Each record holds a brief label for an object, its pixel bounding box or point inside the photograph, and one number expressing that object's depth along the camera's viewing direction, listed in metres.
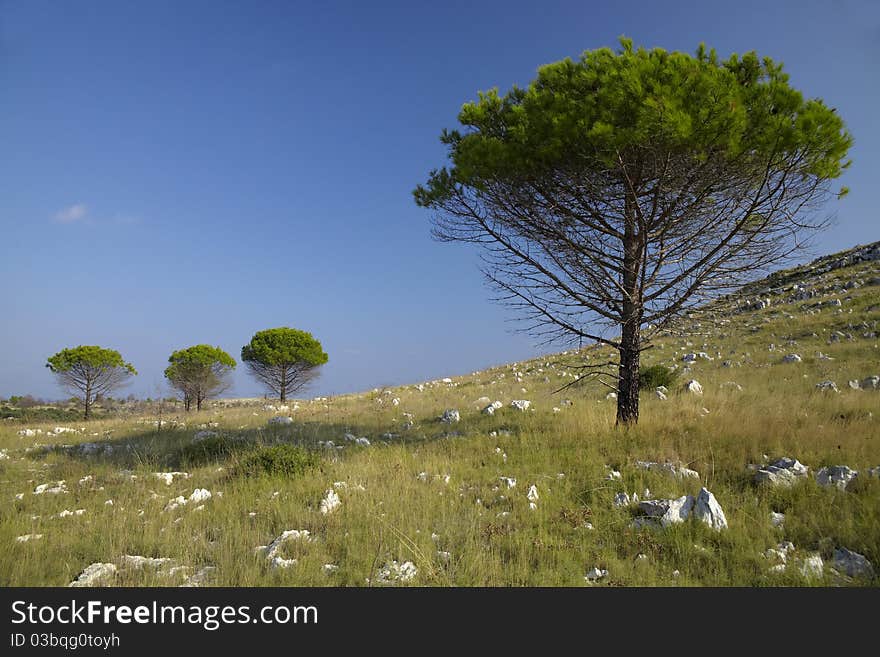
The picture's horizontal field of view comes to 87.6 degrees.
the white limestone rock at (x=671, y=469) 5.95
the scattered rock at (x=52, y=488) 6.58
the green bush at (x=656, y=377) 14.41
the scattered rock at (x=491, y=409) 11.53
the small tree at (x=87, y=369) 32.16
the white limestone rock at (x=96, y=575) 3.62
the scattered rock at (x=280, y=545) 3.84
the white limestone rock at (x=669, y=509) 4.64
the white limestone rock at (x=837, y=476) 5.16
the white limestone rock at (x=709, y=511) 4.51
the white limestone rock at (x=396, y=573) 3.64
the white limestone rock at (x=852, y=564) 3.74
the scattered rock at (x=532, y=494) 5.42
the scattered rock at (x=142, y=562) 3.86
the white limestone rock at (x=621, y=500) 5.22
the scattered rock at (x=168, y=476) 6.86
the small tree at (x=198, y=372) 34.69
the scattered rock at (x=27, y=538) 4.49
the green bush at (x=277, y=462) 6.80
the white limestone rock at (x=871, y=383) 10.46
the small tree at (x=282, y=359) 35.06
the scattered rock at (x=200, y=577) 3.59
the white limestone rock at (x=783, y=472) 5.40
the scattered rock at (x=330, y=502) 5.26
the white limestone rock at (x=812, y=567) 3.68
